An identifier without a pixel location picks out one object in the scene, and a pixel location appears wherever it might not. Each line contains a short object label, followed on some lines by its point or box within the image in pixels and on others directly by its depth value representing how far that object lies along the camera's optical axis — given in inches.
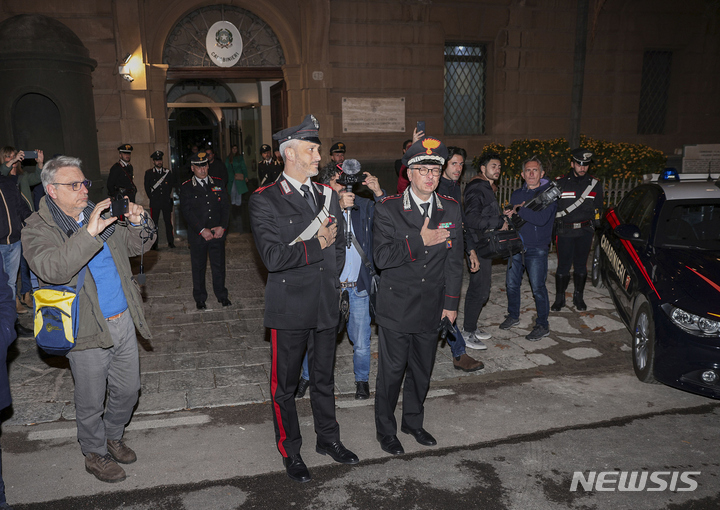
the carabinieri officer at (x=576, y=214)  299.1
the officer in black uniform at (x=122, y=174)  466.9
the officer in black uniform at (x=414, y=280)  163.5
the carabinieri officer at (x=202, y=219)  311.7
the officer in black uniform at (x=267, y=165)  577.7
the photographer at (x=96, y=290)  140.6
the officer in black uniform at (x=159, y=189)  474.6
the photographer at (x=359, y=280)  199.5
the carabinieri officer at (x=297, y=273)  151.1
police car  191.6
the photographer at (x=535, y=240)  269.2
